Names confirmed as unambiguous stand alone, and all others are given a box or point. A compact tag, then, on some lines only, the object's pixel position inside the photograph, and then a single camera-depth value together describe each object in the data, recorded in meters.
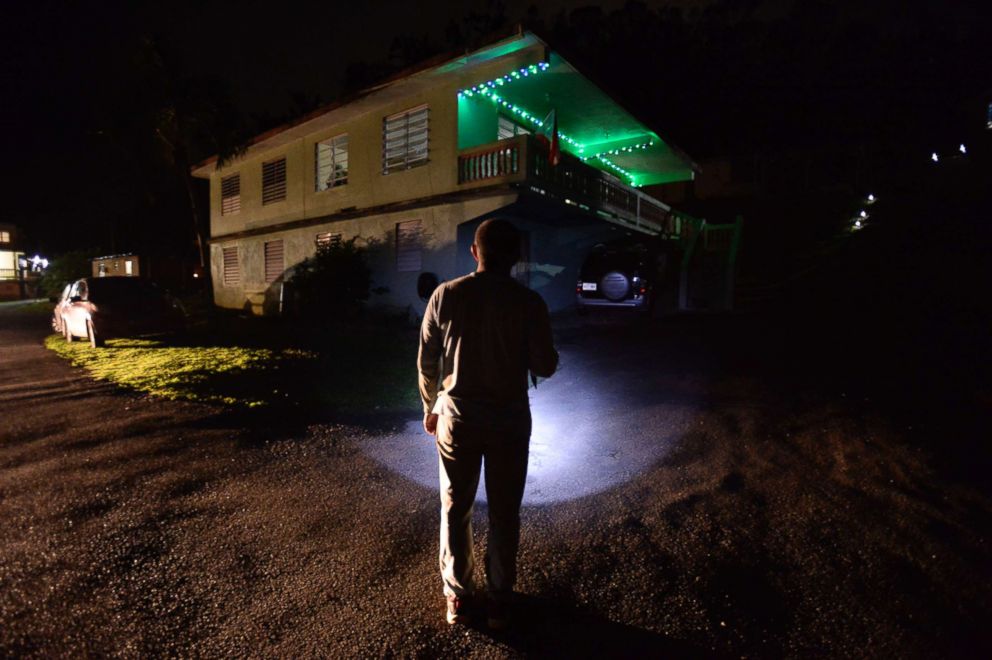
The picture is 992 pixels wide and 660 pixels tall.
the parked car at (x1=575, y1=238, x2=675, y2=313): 11.71
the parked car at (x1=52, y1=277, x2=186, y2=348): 10.97
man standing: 2.40
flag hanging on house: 11.71
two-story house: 11.73
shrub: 13.56
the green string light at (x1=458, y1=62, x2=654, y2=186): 11.39
